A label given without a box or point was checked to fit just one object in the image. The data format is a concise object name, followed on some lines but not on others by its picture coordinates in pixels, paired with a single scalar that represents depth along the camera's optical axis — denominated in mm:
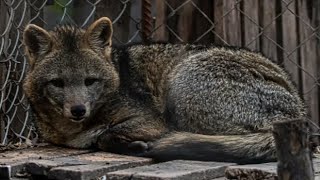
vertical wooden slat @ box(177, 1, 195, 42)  10685
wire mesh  10594
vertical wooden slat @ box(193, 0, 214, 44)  10632
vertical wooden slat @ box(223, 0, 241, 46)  10495
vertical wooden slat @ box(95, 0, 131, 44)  11226
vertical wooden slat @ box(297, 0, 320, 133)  11257
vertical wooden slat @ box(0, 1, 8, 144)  10664
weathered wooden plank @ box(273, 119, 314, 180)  4494
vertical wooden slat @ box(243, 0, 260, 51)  10739
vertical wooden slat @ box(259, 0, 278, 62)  10967
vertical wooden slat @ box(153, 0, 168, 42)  10716
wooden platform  6116
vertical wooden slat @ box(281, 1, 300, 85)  11112
